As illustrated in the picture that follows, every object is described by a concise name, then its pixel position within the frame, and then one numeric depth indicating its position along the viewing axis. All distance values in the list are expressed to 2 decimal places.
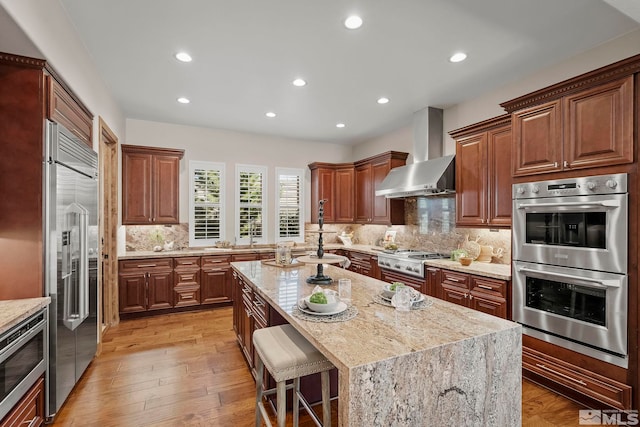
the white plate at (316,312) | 1.64
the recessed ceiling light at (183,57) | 2.89
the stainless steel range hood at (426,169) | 3.93
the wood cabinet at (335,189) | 5.92
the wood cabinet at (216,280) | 4.79
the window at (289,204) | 5.96
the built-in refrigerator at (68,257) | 2.08
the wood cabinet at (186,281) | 4.62
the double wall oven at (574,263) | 2.14
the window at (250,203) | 5.63
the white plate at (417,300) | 1.87
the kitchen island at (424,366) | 1.13
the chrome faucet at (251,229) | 5.66
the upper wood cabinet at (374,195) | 5.09
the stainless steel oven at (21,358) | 1.61
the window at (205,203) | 5.27
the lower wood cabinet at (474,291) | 2.95
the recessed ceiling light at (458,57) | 2.88
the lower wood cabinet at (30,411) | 1.68
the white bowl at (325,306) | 1.64
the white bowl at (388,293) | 1.94
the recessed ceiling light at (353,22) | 2.36
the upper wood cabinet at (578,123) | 2.13
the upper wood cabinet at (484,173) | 3.26
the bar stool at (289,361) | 1.58
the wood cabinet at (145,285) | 4.30
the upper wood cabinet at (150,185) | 4.49
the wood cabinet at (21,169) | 1.99
